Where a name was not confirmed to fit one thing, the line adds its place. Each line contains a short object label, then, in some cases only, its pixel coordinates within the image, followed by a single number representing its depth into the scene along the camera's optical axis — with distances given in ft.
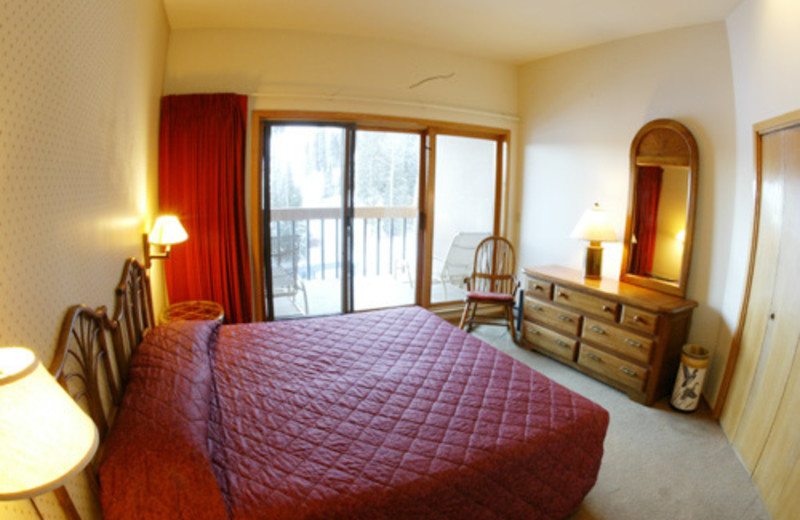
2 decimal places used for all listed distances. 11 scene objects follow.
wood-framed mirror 9.23
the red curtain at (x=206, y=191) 9.84
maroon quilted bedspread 3.92
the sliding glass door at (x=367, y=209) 11.40
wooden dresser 8.81
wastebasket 8.50
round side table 9.51
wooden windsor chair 13.14
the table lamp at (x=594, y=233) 10.41
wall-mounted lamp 8.20
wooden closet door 5.95
